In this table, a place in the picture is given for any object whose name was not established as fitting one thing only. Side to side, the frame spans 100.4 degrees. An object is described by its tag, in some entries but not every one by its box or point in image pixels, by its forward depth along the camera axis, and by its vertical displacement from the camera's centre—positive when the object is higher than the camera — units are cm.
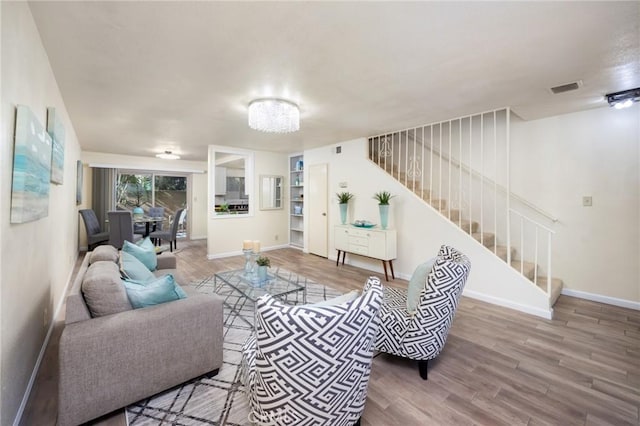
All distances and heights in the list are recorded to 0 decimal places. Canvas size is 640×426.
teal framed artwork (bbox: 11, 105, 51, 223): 140 +27
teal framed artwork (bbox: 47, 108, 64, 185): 222 +66
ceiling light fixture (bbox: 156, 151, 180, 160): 627 +144
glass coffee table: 270 -75
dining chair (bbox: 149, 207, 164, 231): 737 +10
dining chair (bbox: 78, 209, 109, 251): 529 -35
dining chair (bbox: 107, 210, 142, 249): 507 -21
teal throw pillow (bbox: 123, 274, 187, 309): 176 -52
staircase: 374 +52
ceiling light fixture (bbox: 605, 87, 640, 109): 270 +123
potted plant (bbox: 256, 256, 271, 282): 293 -56
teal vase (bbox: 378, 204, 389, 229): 430 +3
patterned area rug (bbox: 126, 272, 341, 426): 156 -119
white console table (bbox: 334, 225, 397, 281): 420 -44
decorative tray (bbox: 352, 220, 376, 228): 460 -14
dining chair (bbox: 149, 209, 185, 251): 618 -40
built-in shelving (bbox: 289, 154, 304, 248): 673 +34
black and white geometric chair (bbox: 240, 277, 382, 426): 108 -60
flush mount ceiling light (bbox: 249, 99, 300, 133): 290 +113
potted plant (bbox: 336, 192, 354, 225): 501 +22
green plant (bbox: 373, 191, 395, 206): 431 +31
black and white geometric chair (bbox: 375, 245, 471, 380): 182 -75
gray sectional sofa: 144 -79
